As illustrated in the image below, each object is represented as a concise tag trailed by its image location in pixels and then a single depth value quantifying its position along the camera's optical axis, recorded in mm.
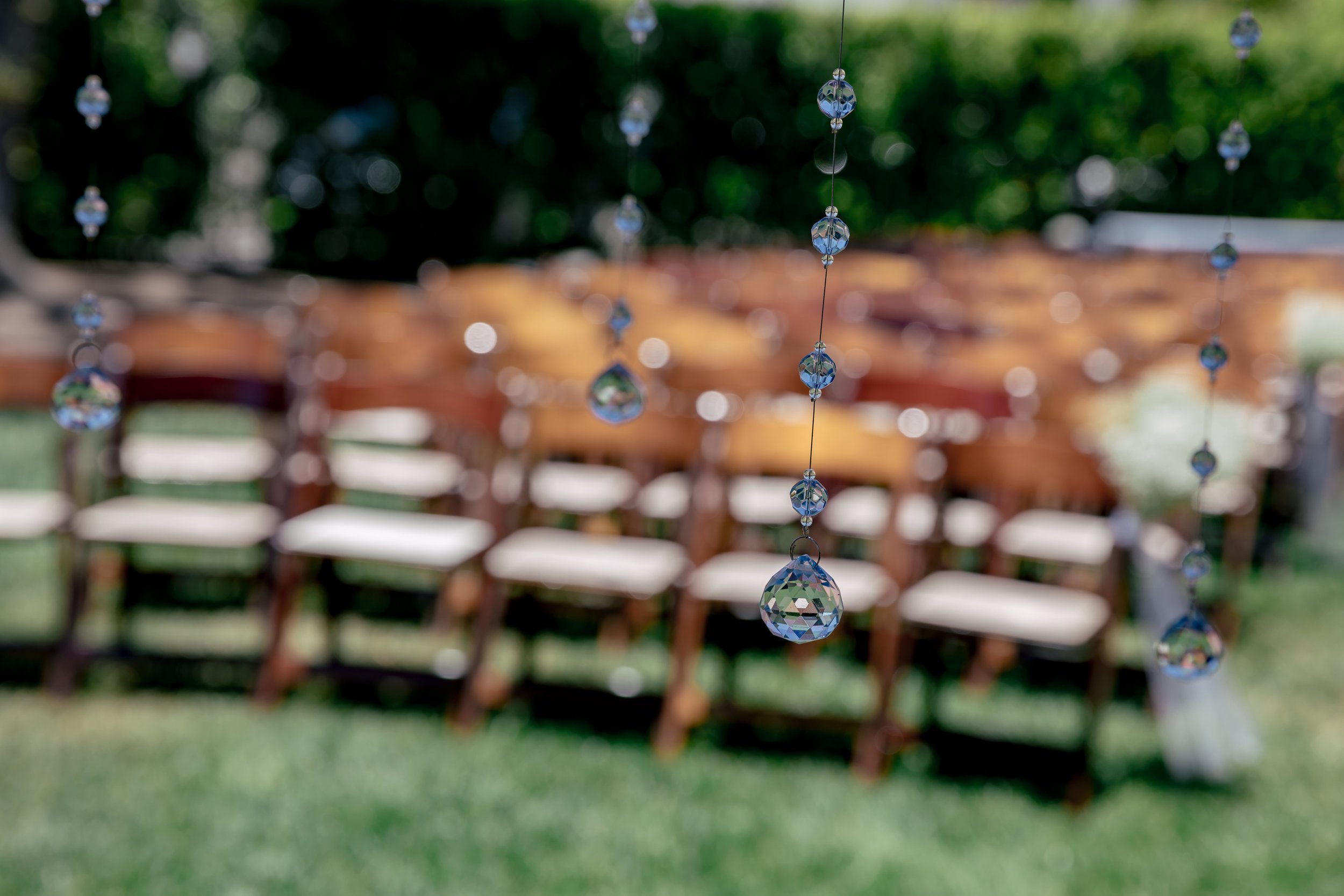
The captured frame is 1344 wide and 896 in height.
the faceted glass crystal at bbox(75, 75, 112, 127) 1202
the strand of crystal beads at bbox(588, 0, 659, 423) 1158
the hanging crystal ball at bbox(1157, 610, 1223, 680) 1228
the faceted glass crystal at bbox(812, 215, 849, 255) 962
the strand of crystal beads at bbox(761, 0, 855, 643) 959
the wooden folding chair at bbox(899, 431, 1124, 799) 4137
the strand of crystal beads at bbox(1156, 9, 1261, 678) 1168
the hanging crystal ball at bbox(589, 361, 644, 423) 1159
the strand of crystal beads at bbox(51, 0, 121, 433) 1203
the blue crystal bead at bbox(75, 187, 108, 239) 1252
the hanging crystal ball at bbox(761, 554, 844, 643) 977
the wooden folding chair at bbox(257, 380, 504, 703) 4605
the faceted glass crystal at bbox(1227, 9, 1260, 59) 1097
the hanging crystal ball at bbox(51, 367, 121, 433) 1203
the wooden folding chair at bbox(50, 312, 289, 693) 4766
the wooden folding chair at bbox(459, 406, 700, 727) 4480
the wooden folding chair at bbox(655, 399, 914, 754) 4371
